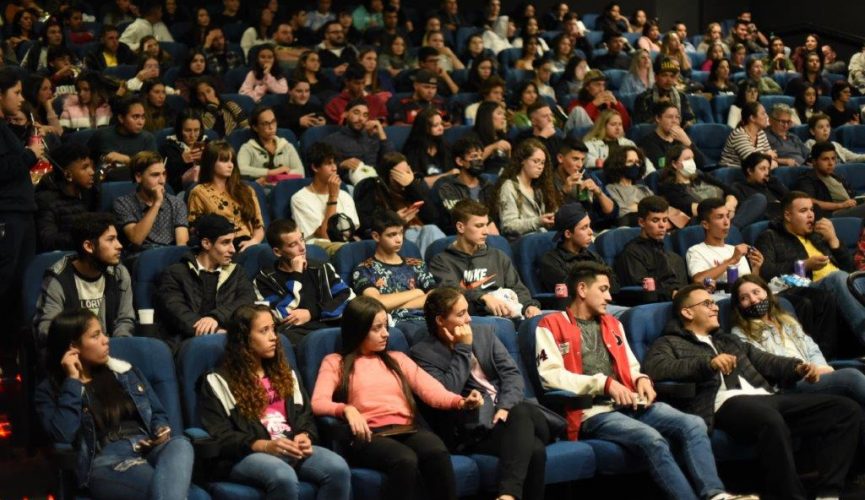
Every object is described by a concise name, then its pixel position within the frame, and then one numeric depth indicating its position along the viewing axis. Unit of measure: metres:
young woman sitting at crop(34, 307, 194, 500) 4.26
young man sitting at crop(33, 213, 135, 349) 5.07
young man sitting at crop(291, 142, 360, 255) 6.59
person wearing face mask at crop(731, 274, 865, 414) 5.71
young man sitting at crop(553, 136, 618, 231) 7.31
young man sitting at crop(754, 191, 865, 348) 6.69
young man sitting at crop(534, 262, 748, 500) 4.95
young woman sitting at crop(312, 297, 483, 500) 4.57
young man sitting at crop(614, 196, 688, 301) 6.45
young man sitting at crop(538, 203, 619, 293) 6.24
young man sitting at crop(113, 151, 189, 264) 5.93
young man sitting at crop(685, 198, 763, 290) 6.58
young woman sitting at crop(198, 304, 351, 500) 4.42
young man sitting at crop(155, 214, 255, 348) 5.17
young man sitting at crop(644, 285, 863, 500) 5.12
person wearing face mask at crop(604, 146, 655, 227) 7.57
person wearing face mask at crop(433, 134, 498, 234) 7.14
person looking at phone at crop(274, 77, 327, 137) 8.40
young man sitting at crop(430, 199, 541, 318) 5.86
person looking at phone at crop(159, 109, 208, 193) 6.93
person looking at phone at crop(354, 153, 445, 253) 6.73
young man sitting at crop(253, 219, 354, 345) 5.41
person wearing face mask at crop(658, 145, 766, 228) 7.67
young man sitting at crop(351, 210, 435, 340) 5.59
